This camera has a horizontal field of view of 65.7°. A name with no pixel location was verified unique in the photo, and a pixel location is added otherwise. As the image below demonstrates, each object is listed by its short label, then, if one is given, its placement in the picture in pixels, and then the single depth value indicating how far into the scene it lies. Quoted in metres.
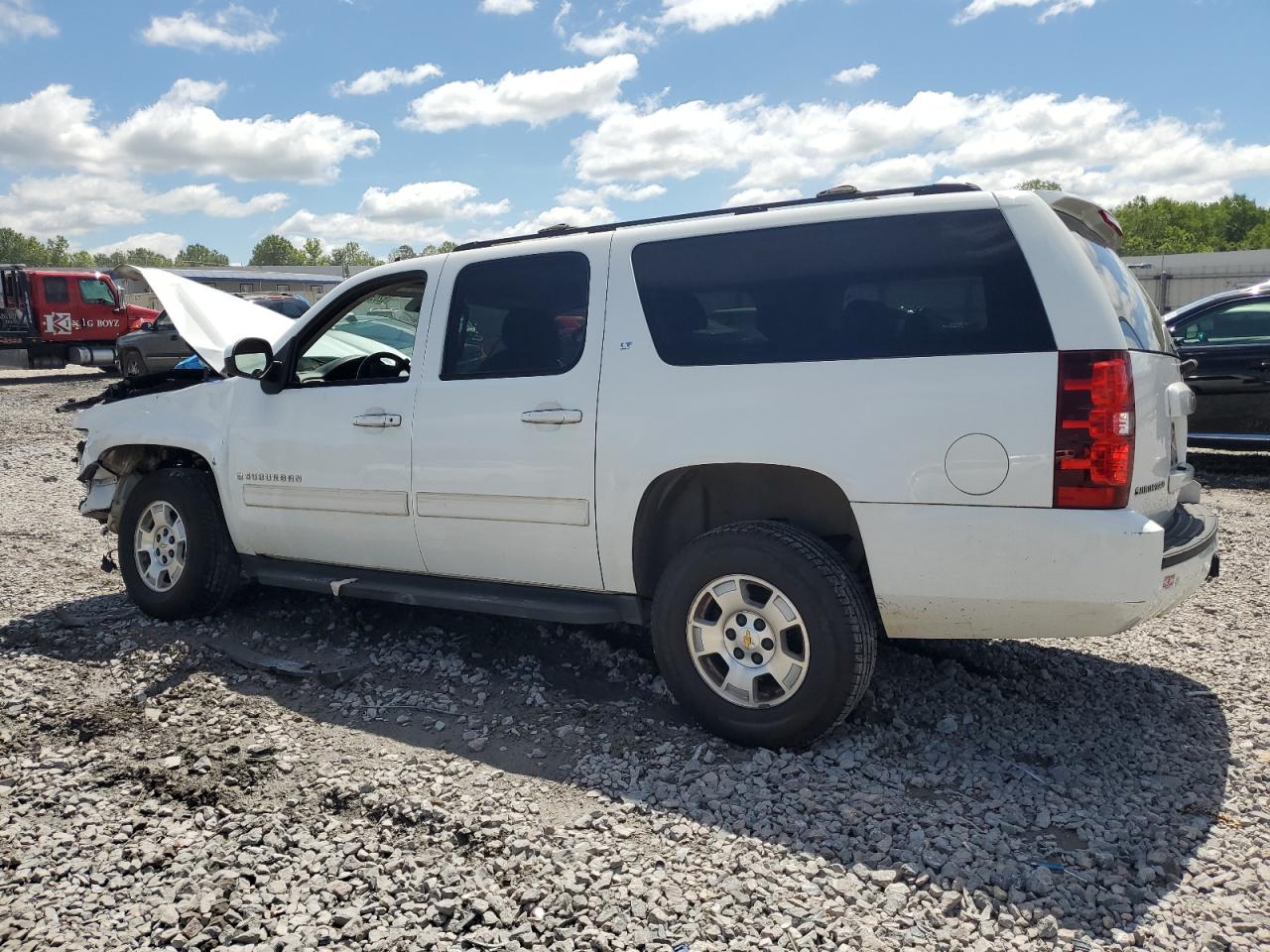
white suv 3.25
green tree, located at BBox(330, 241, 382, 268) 127.28
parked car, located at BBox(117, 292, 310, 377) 20.83
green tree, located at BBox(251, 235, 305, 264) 147.62
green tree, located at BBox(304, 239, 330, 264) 150.12
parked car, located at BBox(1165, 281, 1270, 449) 9.04
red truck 23.19
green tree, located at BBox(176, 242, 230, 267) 153.66
